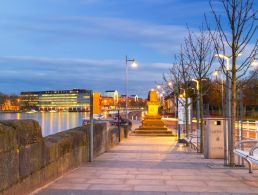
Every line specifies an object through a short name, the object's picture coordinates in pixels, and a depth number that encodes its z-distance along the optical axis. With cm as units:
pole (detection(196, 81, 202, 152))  2548
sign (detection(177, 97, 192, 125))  3361
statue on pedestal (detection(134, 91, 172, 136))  4344
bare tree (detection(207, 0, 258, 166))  1545
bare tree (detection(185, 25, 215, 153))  2212
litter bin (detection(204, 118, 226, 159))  1891
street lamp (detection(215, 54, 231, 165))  1614
